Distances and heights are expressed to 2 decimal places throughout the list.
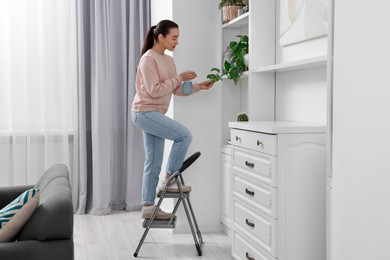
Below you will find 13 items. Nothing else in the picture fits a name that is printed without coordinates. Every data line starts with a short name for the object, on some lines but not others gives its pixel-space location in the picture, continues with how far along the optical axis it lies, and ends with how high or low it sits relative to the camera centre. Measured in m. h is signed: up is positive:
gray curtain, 5.19 +0.09
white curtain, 5.09 +0.25
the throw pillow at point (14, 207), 2.23 -0.39
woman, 3.92 +0.03
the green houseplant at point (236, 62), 4.17 +0.38
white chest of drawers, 2.93 -0.42
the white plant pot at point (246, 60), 4.11 +0.39
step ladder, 3.89 -0.66
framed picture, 3.15 +0.56
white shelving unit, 2.95 +0.16
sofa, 2.06 -0.47
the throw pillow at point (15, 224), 2.17 -0.44
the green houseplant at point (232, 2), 4.29 +0.85
